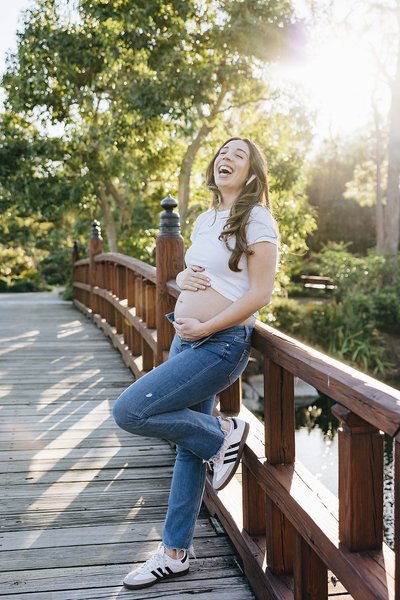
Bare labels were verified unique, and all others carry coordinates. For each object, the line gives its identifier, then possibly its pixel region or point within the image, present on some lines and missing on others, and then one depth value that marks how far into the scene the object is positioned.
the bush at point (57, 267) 26.46
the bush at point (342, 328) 14.21
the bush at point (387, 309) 15.02
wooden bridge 1.57
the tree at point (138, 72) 11.03
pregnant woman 2.13
